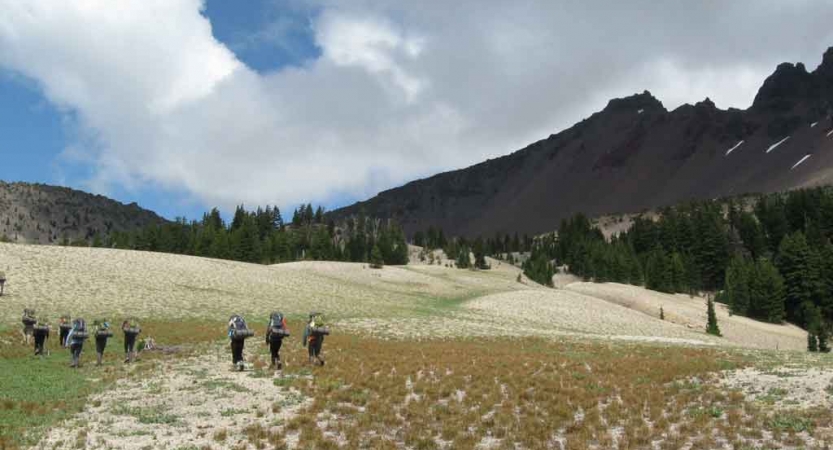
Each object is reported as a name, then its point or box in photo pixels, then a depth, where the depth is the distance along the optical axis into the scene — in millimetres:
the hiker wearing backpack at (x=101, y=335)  26234
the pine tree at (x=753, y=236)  149500
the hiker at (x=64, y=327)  30969
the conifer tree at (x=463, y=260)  173750
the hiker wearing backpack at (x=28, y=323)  30812
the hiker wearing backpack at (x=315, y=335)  25188
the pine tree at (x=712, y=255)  141750
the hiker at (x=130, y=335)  26922
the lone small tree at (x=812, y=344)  75250
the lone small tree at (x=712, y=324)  75844
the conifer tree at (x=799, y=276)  112312
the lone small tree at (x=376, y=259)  129712
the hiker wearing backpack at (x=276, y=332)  23984
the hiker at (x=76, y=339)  25203
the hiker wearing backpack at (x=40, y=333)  28125
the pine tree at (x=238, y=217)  187875
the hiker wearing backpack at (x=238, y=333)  23891
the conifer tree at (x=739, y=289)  108625
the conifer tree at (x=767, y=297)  107938
